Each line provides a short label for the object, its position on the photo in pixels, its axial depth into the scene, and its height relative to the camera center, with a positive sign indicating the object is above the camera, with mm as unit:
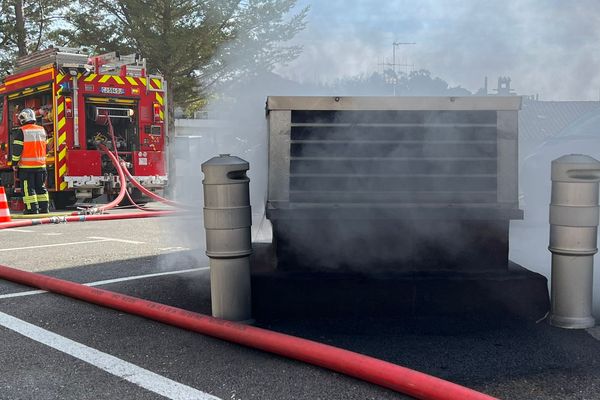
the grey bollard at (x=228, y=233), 3076 -376
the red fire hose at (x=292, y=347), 2156 -804
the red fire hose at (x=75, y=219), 7738 -799
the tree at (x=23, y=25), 18922 +4316
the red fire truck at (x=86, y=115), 10094 +772
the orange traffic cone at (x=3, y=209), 8078 -639
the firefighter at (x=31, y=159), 9219 +24
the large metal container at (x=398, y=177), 3219 -103
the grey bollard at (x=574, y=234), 3055 -397
